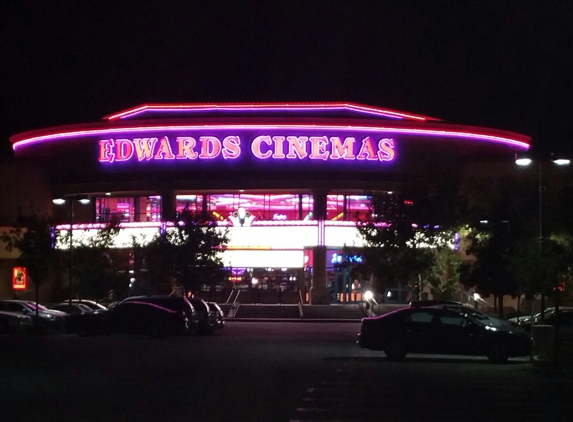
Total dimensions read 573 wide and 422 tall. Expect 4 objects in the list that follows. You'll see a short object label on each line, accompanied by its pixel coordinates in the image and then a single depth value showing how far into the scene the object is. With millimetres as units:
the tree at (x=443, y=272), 56800
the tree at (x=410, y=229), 55625
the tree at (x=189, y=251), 62062
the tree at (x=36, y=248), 52875
